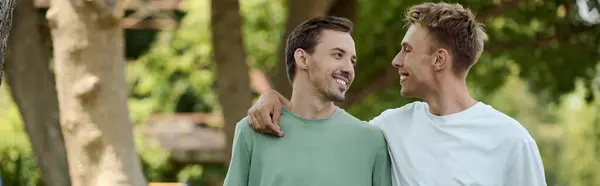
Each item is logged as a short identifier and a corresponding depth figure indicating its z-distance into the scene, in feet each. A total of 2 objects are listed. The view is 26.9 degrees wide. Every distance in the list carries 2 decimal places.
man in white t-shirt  14.39
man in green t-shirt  14.20
